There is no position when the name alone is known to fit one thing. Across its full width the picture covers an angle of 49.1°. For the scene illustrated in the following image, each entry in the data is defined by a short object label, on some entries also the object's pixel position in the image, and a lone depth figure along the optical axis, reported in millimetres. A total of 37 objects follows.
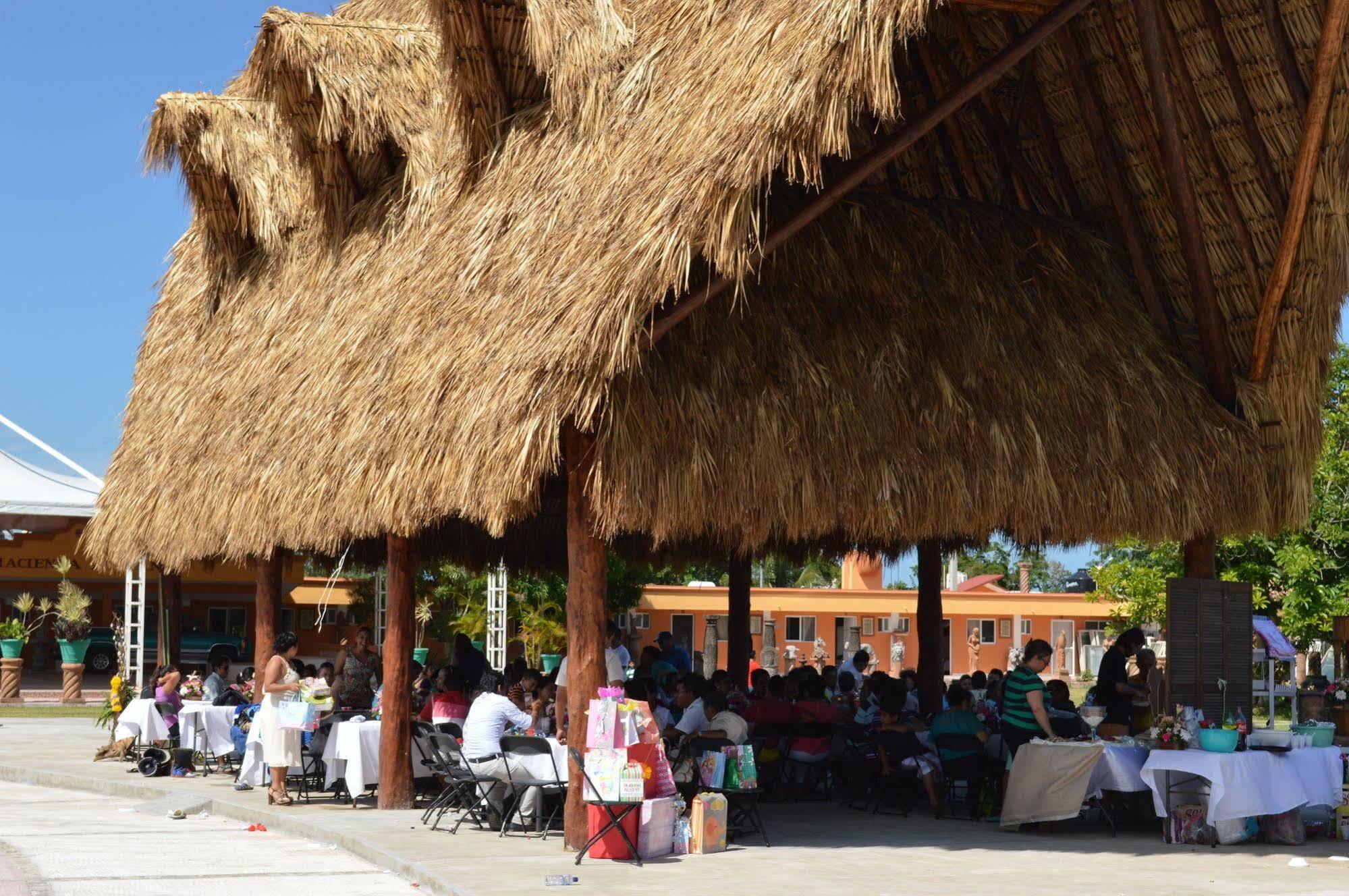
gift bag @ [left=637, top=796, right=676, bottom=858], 9898
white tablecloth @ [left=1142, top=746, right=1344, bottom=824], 10641
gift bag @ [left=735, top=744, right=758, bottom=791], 10727
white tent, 30281
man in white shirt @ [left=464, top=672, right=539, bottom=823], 11172
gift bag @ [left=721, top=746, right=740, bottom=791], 10703
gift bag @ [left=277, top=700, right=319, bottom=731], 12586
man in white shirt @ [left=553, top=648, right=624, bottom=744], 11156
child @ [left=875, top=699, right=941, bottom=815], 12289
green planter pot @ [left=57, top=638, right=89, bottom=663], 29234
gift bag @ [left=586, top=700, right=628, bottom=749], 9680
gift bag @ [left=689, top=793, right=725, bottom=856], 10180
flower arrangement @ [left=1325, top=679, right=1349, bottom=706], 14828
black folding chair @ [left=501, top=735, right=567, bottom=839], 10664
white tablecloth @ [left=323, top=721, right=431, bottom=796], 12562
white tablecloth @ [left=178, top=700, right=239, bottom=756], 15539
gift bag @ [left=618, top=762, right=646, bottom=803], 9625
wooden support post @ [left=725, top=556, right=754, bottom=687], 19734
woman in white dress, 12547
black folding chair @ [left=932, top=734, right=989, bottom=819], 11867
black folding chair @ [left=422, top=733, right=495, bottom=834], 11109
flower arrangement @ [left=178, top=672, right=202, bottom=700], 16375
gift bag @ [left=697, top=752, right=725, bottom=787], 10602
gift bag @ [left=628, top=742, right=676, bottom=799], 9828
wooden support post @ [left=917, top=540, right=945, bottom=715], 17078
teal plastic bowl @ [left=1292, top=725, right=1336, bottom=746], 11703
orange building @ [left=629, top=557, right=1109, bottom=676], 41969
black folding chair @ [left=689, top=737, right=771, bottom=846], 10648
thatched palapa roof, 9609
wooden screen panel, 11977
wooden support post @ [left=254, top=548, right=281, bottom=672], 15680
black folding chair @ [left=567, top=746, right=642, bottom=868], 9633
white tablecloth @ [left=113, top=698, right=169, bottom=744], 15977
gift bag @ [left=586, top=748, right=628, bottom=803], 9617
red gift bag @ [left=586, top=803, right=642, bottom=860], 9797
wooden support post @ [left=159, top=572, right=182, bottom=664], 20938
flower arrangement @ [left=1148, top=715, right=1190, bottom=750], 11023
